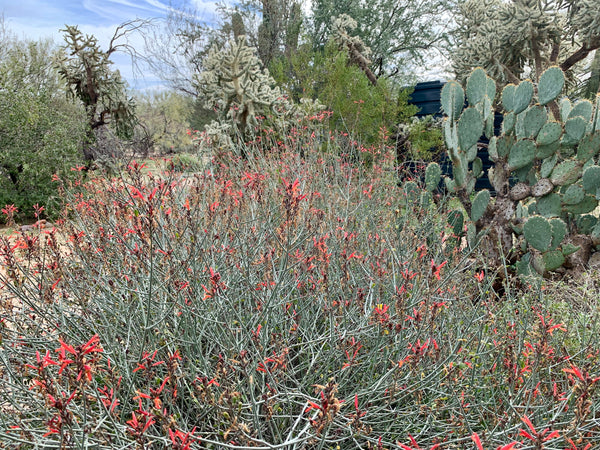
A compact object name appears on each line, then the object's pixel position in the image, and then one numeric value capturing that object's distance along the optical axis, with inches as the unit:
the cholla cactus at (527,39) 256.1
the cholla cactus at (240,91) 265.1
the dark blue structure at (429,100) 334.6
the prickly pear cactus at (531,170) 139.3
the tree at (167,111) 753.6
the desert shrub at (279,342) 53.6
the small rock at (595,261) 142.5
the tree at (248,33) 561.0
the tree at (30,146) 291.6
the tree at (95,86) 334.6
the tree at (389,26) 549.3
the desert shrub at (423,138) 306.2
